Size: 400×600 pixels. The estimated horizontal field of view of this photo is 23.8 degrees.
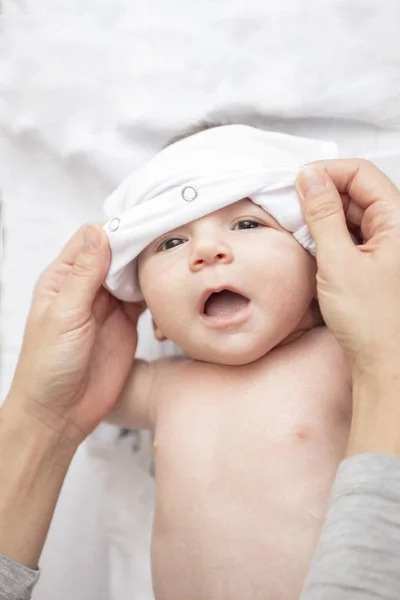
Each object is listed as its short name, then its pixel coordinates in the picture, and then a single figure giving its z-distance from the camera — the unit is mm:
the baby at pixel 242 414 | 486
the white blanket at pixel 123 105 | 575
